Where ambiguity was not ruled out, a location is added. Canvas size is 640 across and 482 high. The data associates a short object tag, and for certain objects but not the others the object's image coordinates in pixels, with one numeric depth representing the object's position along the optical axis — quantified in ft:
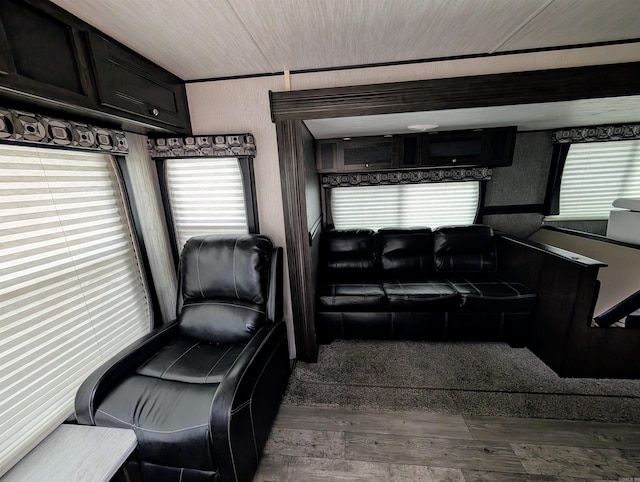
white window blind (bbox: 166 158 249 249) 6.23
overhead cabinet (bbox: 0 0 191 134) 2.77
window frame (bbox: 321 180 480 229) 9.33
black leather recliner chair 3.48
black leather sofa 7.09
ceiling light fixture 7.38
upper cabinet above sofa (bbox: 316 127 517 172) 8.11
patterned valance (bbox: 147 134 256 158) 5.70
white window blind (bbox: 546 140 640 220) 8.65
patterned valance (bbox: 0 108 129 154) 3.27
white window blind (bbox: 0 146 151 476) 3.47
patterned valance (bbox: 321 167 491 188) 9.06
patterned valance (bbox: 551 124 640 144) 8.19
